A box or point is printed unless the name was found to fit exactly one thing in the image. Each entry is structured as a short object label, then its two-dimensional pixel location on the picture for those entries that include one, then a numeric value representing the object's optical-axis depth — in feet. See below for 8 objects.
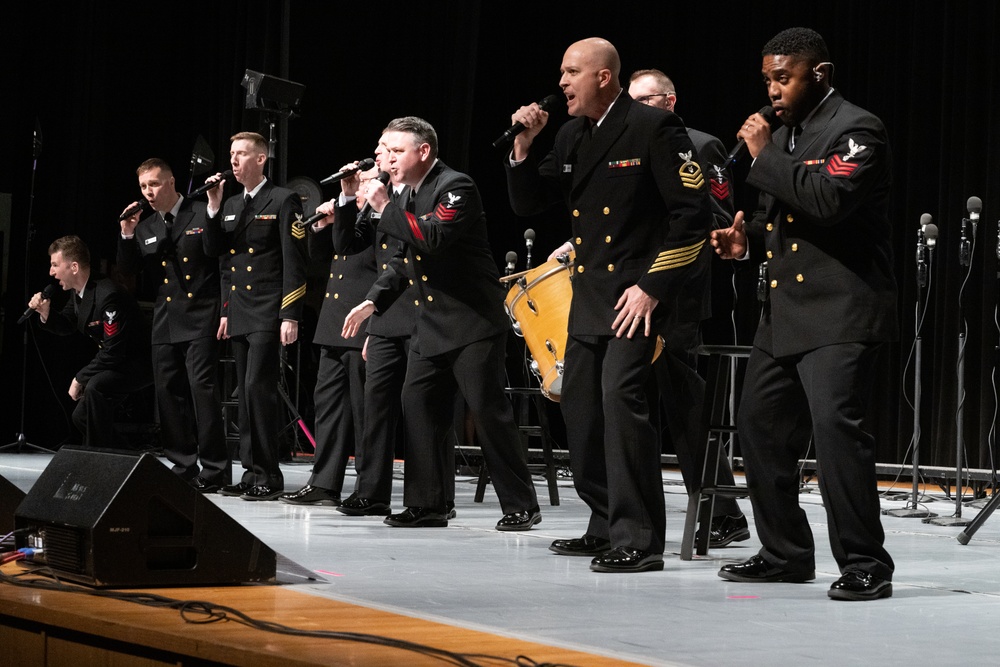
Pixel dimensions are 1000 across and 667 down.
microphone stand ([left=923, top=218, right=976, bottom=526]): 39.11
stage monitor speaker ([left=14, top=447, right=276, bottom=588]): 18.20
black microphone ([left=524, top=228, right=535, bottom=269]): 52.95
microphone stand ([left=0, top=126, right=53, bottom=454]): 60.85
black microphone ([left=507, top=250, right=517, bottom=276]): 51.13
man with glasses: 27.71
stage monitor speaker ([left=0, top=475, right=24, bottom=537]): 23.45
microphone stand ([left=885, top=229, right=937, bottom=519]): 39.22
